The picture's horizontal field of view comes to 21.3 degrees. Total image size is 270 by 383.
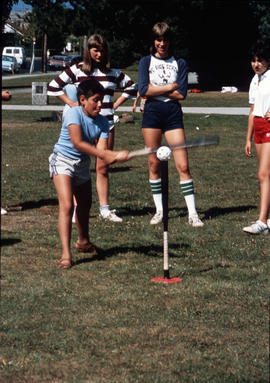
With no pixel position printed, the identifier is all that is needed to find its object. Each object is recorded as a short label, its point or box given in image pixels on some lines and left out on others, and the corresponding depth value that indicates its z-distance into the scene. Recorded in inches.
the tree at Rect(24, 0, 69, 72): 1646.2
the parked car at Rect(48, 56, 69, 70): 2815.0
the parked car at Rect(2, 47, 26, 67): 2728.8
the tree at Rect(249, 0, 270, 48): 1517.0
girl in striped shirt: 281.4
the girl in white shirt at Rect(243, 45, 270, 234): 277.4
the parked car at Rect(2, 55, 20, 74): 2368.4
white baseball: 200.2
